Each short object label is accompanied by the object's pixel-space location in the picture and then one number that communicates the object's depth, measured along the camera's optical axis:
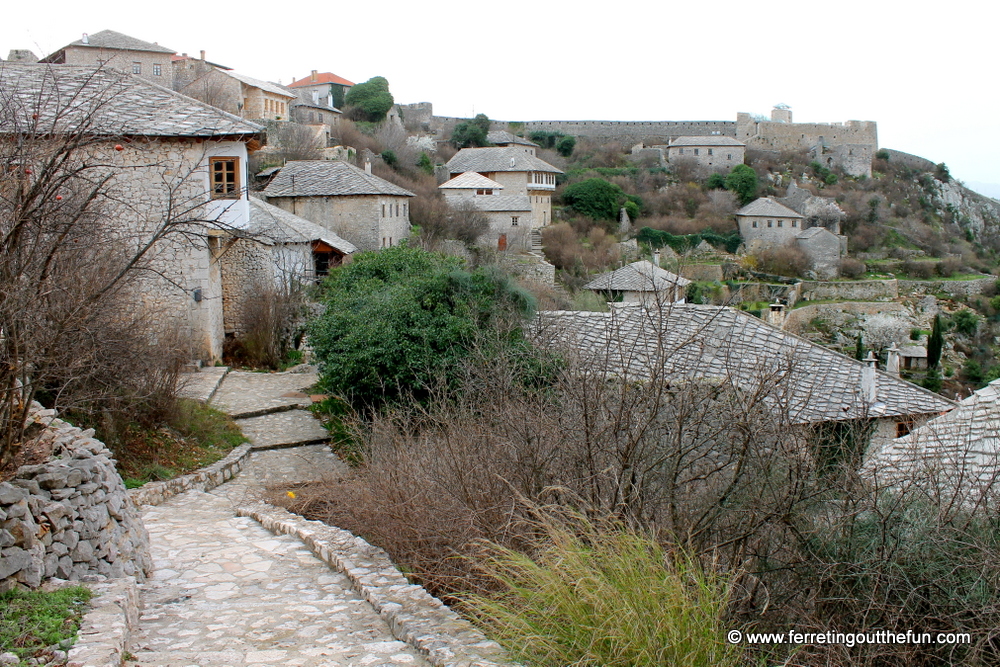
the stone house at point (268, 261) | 17.14
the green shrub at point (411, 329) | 12.04
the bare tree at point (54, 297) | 4.77
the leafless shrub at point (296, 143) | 35.62
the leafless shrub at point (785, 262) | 44.41
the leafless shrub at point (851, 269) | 45.34
